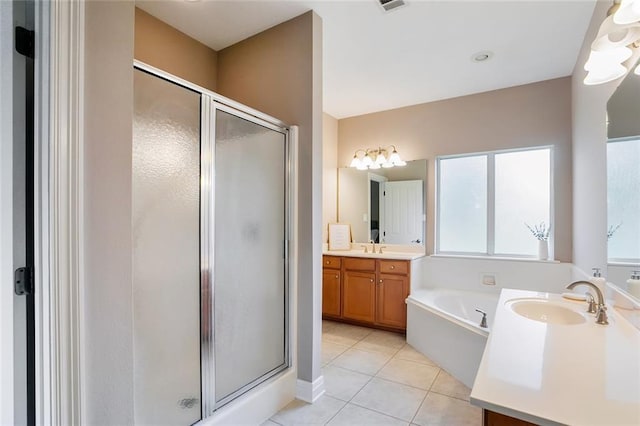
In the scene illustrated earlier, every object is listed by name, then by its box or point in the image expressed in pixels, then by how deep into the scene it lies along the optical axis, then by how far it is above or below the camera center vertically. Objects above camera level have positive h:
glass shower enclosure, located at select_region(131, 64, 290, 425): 1.38 -0.20
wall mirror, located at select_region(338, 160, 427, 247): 3.90 +0.14
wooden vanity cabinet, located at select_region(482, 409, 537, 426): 0.79 -0.54
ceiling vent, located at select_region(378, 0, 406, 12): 2.08 +1.43
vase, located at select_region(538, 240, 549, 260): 3.21 -0.39
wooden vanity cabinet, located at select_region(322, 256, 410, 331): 3.37 -0.91
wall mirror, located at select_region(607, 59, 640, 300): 1.41 +0.16
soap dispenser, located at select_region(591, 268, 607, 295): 1.63 -0.37
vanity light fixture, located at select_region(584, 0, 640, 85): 1.27 +0.79
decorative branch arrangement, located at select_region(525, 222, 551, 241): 3.26 -0.20
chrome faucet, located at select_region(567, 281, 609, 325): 1.36 -0.44
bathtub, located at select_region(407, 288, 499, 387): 2.35 -1.02
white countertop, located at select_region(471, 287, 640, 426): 0.73 -0.47
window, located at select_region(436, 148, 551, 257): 3.34 +0.14
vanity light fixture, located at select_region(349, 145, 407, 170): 3.94 +0.72
